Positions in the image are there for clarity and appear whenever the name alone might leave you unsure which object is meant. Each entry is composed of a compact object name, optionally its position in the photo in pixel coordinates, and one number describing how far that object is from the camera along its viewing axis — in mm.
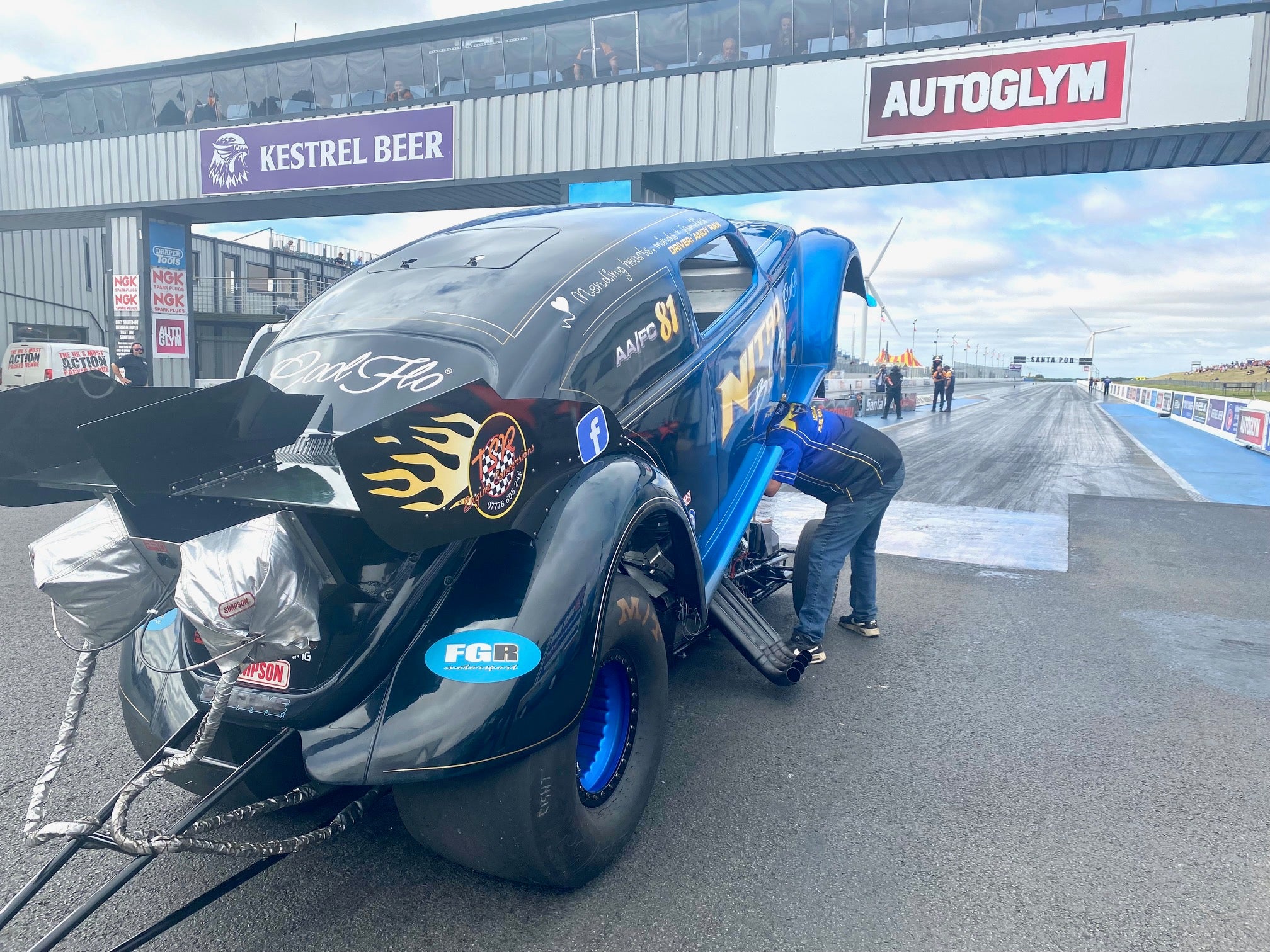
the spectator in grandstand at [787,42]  16188
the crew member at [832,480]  4570
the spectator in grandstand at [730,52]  16484
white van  18828
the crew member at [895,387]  25234
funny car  1974
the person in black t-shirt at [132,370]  12695
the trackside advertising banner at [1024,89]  13711
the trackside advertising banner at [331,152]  18578
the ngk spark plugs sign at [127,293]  21734
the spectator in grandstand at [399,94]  19047
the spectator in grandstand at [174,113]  21141
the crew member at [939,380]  29486
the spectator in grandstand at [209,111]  20828
